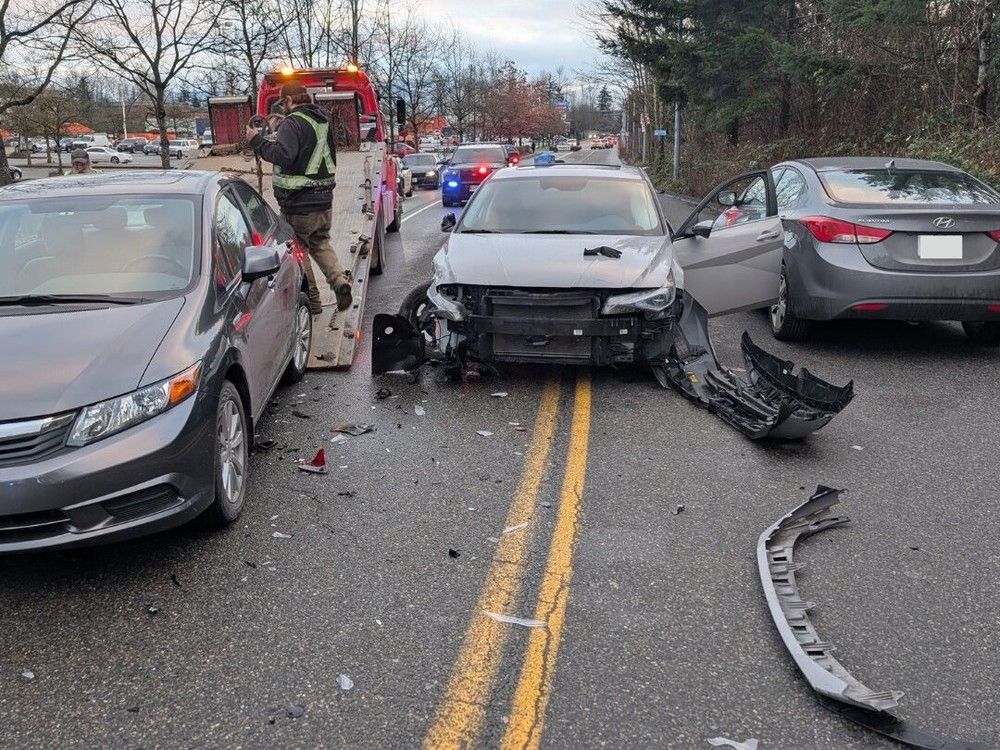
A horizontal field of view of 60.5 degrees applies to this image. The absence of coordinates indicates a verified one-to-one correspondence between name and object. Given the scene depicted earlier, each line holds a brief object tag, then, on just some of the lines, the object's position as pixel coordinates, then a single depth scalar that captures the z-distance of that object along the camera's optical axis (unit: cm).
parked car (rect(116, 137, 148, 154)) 7644
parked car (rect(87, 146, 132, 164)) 6003
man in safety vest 756
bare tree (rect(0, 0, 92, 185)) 2305
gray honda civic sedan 323
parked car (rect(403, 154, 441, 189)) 3350
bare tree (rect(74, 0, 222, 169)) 2559
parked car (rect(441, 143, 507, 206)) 2331
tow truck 771
